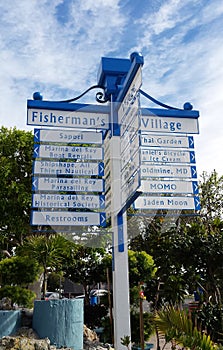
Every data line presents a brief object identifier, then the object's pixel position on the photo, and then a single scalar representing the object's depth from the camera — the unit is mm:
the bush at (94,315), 10664
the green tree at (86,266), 11445
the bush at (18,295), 7715
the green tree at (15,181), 12984
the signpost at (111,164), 5441
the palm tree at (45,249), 7473
